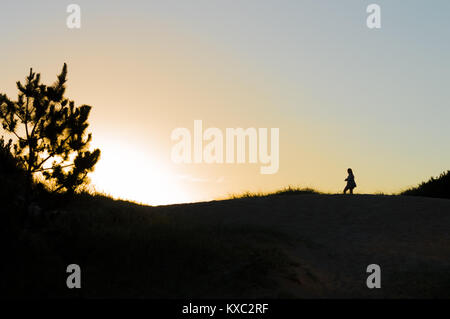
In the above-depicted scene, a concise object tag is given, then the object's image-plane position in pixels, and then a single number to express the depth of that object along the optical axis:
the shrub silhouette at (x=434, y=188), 29.33
